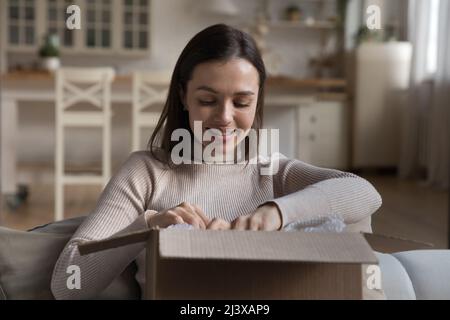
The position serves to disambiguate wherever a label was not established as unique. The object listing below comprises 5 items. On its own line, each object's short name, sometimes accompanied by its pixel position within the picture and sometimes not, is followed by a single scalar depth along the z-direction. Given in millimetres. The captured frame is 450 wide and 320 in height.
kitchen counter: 4355
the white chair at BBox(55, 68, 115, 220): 3951
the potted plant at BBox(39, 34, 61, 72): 4930
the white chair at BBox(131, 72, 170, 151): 4027
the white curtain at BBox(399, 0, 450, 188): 5578
